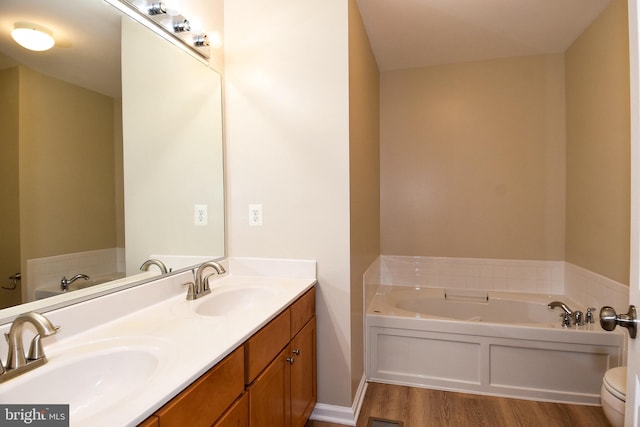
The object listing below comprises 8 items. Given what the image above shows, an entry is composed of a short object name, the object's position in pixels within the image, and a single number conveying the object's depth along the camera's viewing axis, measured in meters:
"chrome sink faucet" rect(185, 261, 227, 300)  1.56
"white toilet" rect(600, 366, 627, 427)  1.43
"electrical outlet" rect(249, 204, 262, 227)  2.01
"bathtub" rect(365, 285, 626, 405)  2.08
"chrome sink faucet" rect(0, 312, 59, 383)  0.83
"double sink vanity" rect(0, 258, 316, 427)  0.81
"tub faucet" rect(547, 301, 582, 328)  2.20
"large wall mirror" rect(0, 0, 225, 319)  0.98
